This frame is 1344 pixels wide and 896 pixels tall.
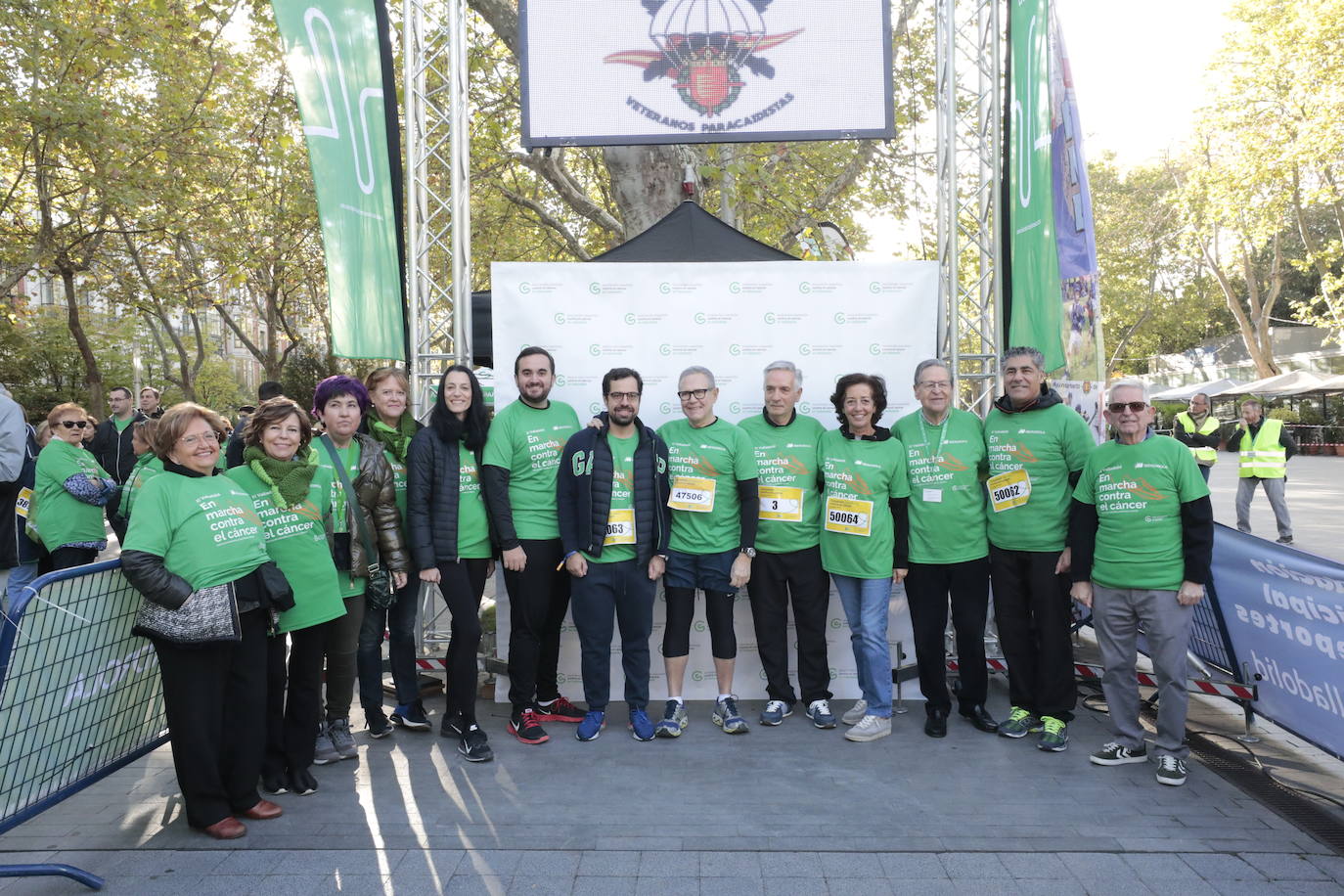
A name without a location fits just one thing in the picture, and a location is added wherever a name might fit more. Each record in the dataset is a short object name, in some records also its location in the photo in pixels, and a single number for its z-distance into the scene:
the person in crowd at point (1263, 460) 11.33
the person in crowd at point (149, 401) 10.30
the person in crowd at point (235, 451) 4.41
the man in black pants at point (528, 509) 4.48
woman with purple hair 4.11
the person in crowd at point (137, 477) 5.28
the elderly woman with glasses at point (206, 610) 3.23
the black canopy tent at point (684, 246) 5.71
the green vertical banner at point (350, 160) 4.76
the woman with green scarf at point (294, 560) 3.74
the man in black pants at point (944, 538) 4.51
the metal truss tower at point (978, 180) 5.59
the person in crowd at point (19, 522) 6.47
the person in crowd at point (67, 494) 6.02
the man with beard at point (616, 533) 4.45
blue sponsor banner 3.60
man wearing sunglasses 3.89
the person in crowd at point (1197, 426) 13.31
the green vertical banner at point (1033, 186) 5.19
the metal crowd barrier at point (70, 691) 3.07
